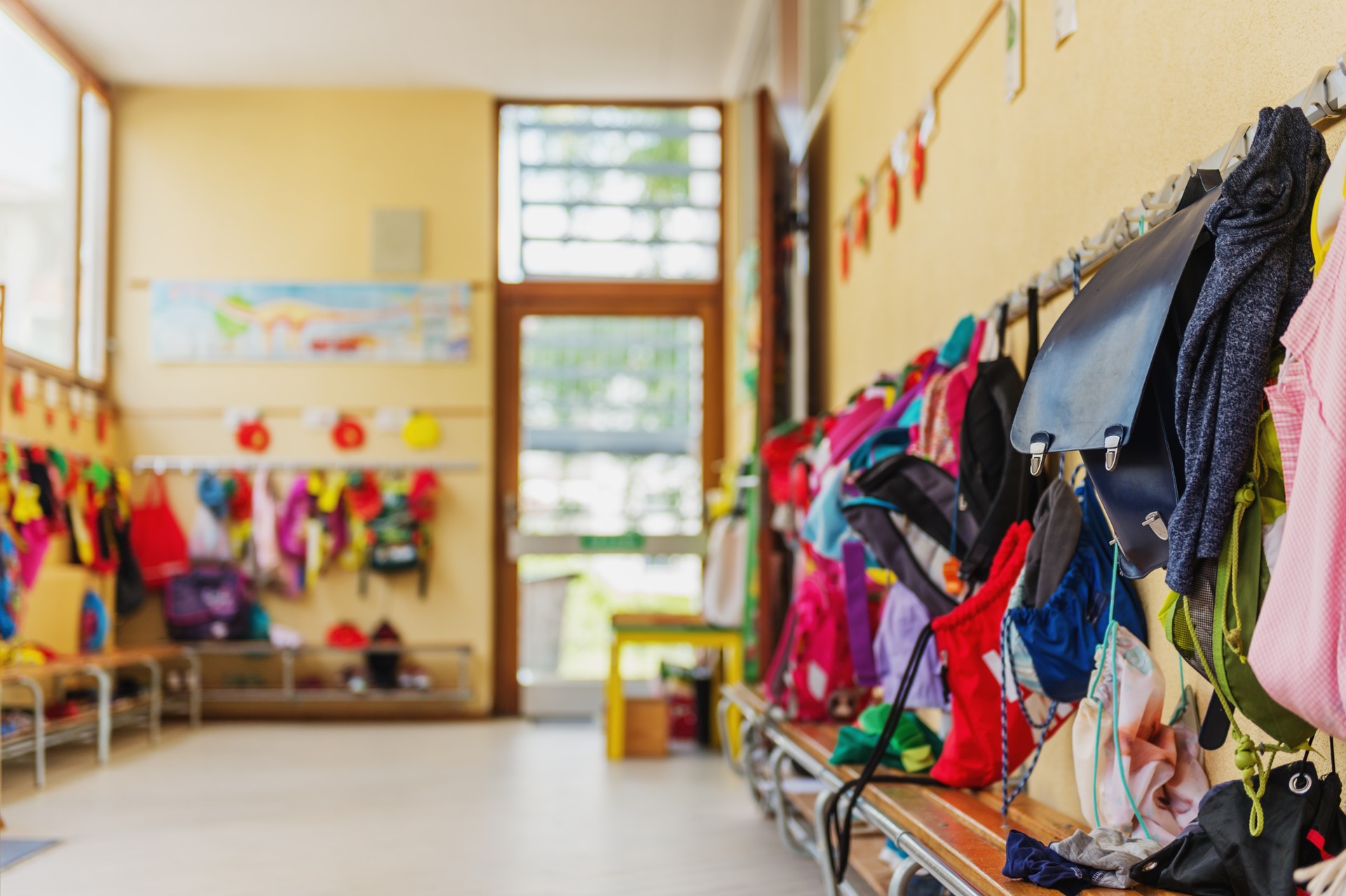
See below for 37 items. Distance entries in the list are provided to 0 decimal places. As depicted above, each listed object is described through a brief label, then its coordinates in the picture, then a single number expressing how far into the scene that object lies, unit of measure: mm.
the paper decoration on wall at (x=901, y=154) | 3936
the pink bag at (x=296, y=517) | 7570
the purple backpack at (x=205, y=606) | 7344
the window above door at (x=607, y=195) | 8070
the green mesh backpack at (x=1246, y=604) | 1434
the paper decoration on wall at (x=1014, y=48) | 2891
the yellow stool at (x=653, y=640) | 5941
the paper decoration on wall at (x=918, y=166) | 3750
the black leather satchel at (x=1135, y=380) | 1625
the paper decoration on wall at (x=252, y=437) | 7664
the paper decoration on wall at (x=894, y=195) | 4090
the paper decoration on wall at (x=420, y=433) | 7711
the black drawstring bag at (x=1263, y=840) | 1430
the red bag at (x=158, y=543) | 7453
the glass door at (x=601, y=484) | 7703
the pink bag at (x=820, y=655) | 3691
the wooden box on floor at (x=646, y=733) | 6117
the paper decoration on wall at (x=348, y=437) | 7695
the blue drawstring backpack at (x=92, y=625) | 6789
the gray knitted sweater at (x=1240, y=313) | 1454
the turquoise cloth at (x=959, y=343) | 3027
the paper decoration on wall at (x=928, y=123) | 3637
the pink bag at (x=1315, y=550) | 1216
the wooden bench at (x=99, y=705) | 5195
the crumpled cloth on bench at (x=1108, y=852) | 1728
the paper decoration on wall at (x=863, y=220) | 4477
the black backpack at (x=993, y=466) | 2523
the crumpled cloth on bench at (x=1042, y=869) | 1759
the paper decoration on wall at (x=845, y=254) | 4855
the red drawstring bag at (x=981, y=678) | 2424
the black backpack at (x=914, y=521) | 2750
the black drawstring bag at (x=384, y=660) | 7461
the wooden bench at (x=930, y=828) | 1957
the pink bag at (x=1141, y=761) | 1954
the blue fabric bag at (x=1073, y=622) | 2148
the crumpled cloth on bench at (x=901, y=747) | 2932
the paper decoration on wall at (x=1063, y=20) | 2588
